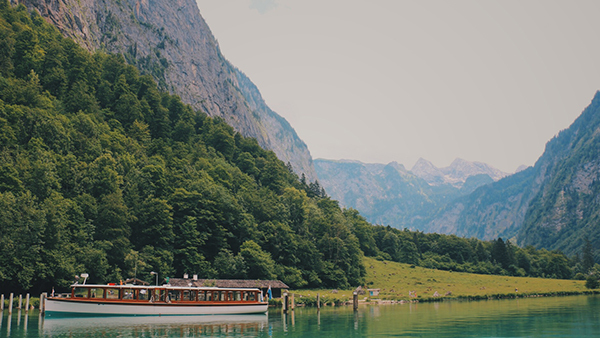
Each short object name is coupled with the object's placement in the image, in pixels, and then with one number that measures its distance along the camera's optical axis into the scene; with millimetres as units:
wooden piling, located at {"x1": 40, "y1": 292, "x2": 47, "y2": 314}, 57809
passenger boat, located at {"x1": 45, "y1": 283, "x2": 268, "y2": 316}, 57031
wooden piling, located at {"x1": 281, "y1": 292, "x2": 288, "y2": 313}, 68881
